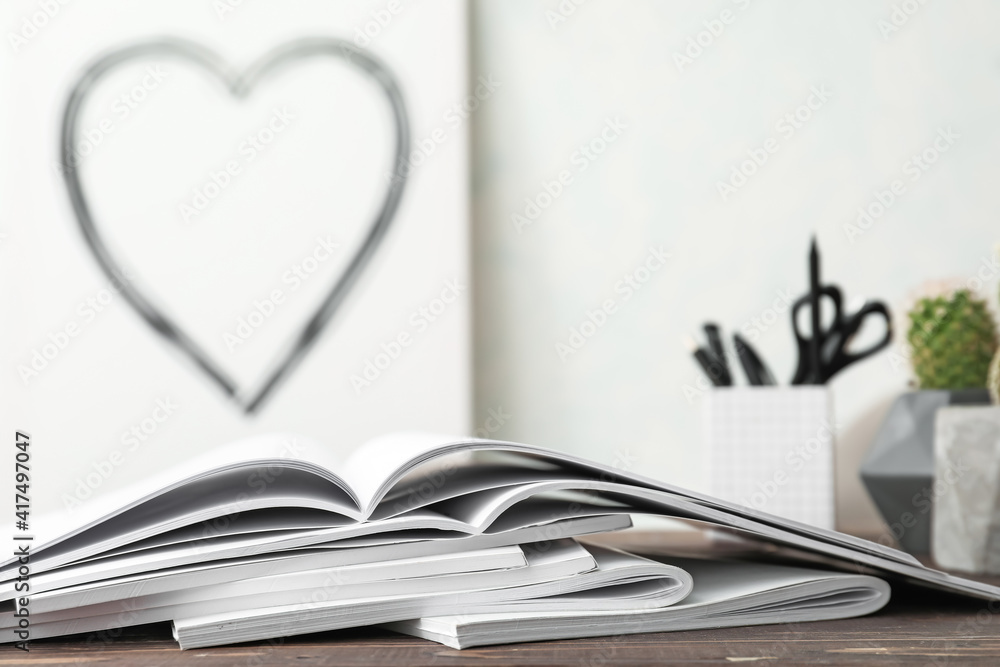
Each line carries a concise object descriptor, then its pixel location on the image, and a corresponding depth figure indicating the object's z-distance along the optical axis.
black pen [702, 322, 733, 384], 0.80
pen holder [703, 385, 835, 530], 0.76
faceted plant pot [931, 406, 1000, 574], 0.56
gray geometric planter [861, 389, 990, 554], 0.71
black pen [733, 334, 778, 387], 0.79
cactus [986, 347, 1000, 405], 0.65
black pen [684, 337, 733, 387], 0.79
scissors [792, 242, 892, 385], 0.76
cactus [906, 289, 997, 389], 0.74
